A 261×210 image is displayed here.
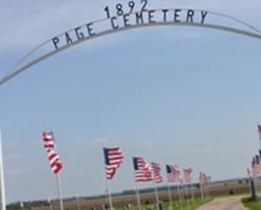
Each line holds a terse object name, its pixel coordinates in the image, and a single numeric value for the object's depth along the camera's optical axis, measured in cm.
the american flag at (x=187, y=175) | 8031
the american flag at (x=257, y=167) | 6529
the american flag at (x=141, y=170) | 4675
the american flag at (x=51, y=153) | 2598
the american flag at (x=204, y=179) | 8831
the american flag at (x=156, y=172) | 5297
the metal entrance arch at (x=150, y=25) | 1980
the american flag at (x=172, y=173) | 6356
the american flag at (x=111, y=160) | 3603
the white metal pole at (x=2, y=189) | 2066
